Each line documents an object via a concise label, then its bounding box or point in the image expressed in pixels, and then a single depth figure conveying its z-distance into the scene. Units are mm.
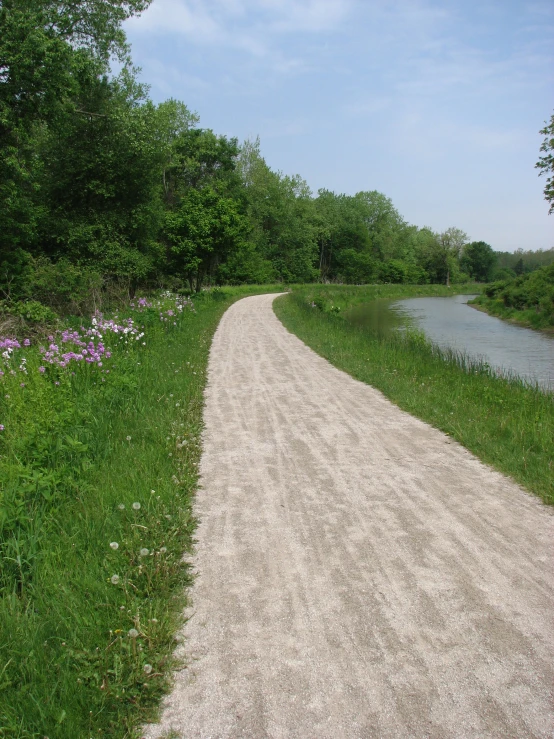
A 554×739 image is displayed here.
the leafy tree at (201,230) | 25156
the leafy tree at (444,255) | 99188
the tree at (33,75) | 14620
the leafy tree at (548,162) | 26797
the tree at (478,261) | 117438
